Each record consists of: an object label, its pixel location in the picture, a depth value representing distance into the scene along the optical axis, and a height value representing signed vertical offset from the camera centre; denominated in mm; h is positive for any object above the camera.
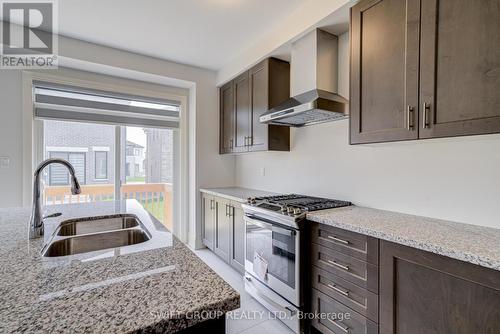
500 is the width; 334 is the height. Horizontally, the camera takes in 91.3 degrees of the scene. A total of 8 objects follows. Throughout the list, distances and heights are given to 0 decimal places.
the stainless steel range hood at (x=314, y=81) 2024 +754
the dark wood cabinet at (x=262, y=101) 2725 +728
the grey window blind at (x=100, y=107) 2895 +740
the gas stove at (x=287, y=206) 1811 -348
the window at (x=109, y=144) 2998 +262
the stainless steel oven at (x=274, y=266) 1812 -863
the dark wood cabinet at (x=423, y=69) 1180 +543
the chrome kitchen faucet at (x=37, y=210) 1139 -225
